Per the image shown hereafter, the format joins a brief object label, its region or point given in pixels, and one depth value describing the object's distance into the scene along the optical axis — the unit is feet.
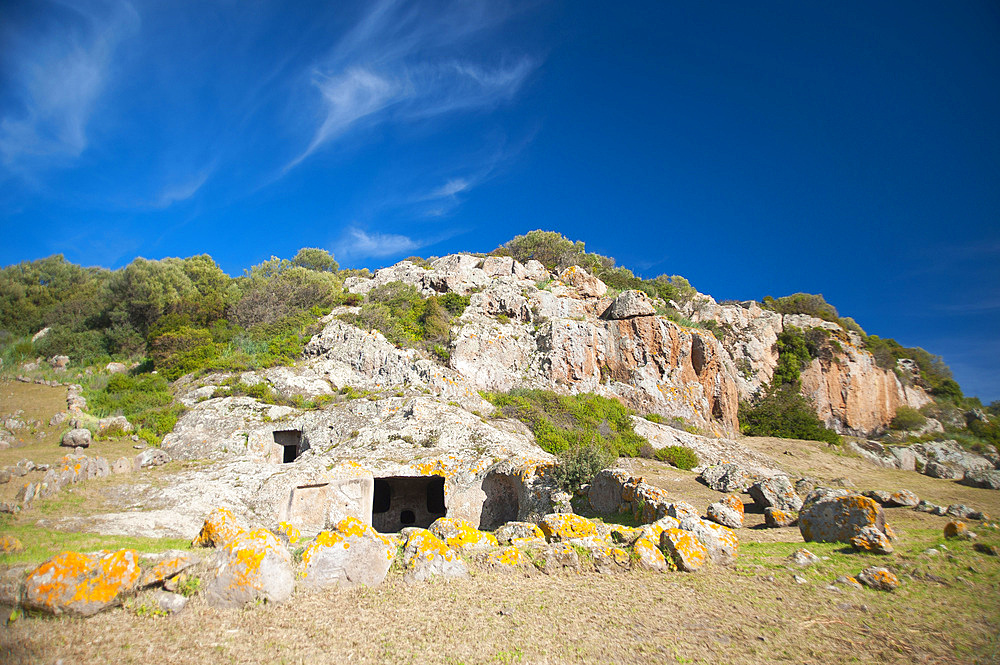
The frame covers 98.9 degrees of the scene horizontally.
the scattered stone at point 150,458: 48.85
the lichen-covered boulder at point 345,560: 20.29
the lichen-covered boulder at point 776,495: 39.22
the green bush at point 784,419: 107.10
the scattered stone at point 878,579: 19.08
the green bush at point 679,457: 71.77
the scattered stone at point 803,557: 22.82
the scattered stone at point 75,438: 51.29
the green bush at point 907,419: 120.47
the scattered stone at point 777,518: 33.91
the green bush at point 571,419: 71.51
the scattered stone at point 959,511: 32.67
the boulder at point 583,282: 120.90
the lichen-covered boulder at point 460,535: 26.76
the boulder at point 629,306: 103.91
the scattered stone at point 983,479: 57.41
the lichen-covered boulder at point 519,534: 27.84
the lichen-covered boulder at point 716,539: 24.47
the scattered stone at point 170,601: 16.20
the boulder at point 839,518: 25.27
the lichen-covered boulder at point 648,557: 23.79
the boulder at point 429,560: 22.20
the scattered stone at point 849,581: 19.54
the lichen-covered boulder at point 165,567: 17.11
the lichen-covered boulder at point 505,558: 24.02
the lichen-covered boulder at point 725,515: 34.24
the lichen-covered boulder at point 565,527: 28.62
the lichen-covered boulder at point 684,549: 23.65
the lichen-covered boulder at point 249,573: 17.47
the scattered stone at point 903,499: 38.70
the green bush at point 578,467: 45.65
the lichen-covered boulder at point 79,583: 14.62
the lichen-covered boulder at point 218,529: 24.82
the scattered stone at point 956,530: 25.90
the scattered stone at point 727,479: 51.67
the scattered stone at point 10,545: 21.71
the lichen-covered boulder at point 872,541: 23.60
